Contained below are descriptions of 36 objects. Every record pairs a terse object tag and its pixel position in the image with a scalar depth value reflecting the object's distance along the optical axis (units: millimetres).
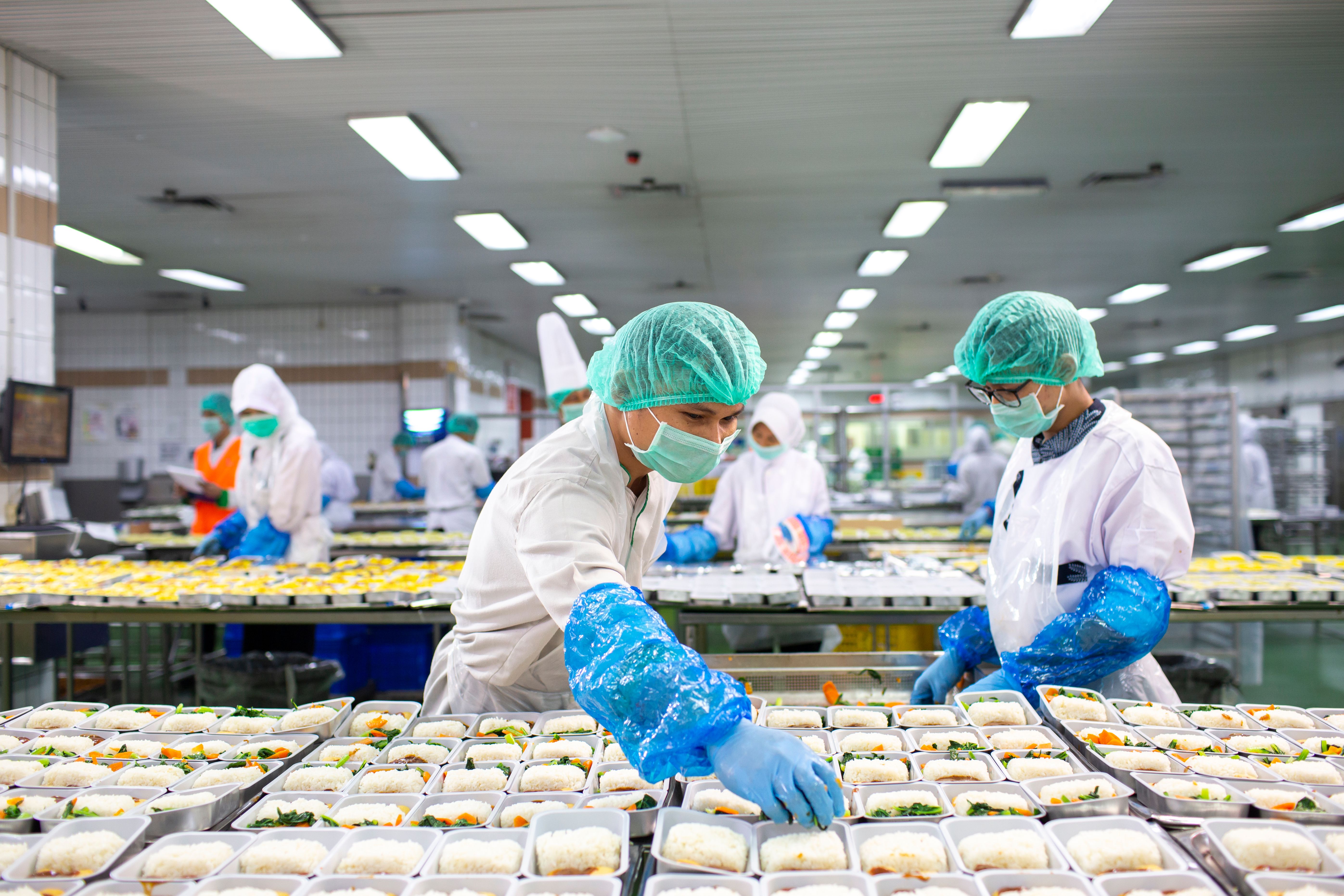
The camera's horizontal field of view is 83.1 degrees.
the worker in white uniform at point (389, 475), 9039
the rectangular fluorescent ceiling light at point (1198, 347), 13219
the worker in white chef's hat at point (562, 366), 5023
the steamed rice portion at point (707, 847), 1153
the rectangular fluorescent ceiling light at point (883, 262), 7566
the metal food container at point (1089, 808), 1287
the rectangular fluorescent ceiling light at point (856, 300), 9406
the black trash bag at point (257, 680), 3596
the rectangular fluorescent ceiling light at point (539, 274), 7906
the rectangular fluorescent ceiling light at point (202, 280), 8055
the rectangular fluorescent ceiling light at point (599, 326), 11094
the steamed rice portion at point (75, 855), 1152
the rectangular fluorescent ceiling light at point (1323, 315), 10422
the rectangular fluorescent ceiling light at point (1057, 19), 3346
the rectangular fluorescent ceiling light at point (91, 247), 6672
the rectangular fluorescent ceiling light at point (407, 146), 4523
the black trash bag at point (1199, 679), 3387
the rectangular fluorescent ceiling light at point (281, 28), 3322
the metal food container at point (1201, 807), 1271
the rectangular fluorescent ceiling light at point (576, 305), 9492
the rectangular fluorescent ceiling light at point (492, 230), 6344
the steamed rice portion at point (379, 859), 1163
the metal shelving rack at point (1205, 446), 5328
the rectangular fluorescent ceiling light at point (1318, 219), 6230
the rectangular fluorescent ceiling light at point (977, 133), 4391
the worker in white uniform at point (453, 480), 7199
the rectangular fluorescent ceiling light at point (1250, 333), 11812
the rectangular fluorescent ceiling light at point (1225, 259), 7418
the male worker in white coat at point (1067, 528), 1884
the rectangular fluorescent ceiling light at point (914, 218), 6105
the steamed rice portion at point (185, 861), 1140
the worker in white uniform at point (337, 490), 7453
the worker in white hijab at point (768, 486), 4402
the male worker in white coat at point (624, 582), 1146
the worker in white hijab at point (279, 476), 4344
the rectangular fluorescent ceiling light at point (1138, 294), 9062
